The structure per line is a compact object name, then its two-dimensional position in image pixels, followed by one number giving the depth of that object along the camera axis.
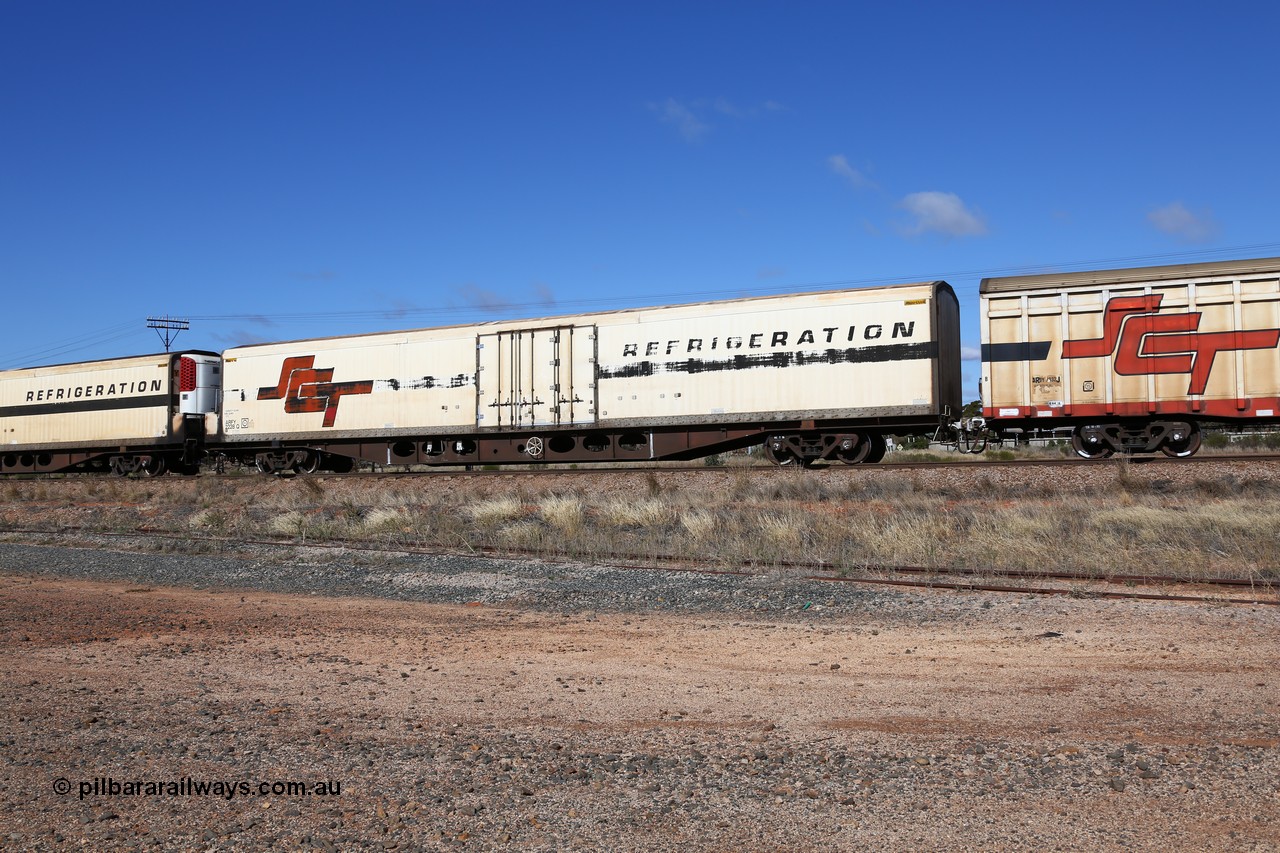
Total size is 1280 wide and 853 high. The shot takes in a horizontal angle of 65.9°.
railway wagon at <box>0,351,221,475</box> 26.31
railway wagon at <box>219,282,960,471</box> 18.22
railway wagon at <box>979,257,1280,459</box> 16.31
